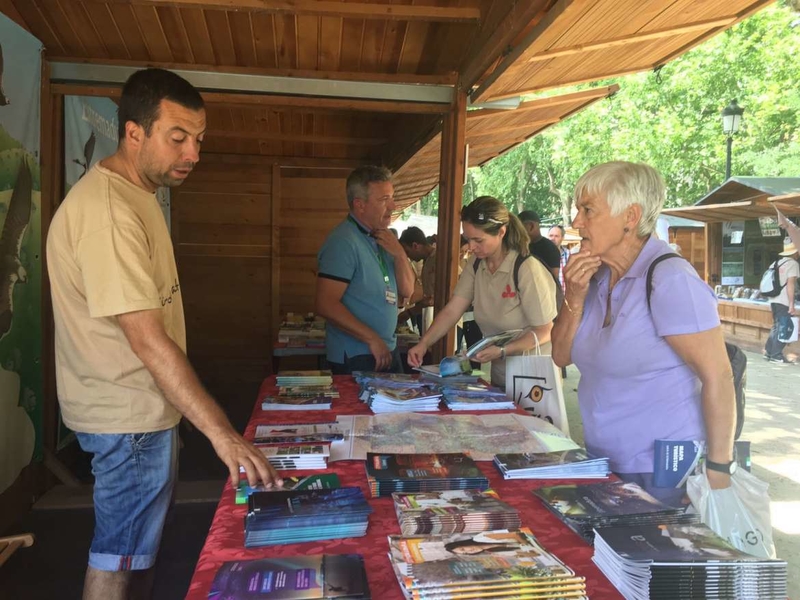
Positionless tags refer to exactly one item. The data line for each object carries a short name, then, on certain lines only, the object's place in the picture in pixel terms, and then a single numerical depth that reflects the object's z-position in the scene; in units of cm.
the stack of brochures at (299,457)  156
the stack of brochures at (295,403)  218
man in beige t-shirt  153
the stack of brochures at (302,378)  255
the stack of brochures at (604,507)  121
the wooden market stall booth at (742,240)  986
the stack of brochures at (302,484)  140
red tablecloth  104
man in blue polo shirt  294
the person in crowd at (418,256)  559
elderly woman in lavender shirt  161
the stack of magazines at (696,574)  97
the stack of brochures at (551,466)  154
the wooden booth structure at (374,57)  304
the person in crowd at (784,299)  846
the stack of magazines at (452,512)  118
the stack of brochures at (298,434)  175
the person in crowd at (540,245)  649
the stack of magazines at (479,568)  94
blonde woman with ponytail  276
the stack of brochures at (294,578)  96
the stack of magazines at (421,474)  142
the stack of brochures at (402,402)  218
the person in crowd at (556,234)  1047
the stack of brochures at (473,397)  222
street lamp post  986
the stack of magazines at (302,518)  118
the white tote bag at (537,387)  239
